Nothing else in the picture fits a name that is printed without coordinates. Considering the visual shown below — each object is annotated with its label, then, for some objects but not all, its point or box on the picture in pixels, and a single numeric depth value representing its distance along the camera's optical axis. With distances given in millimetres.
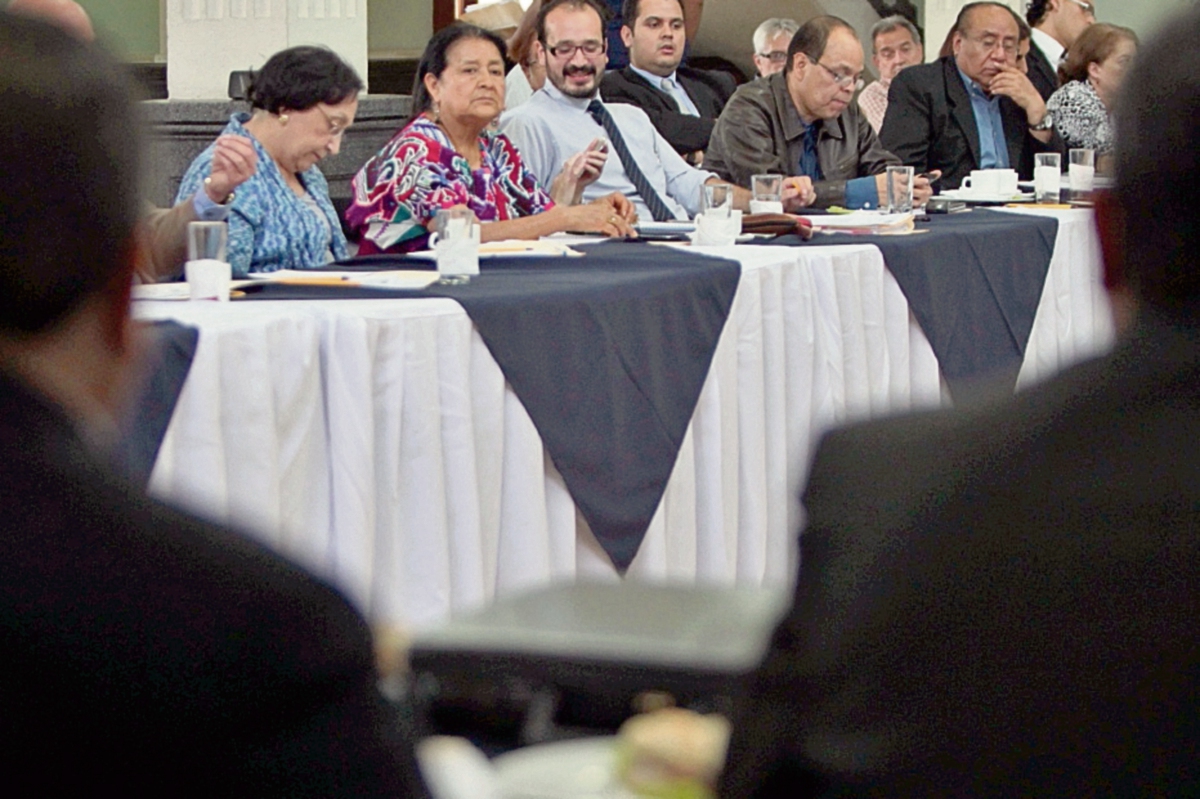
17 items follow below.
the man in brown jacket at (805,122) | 9737
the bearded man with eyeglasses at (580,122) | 9129
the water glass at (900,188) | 8344
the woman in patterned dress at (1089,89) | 11923
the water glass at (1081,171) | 9868
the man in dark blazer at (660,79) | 11477
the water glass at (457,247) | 5500
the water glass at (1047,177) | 9953
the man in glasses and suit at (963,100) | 11631
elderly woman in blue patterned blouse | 6393
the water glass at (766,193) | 7790
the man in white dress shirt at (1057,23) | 14548
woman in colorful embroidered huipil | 7101
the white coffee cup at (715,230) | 7005
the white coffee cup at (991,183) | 9999
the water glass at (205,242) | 4745
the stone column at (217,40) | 14841
